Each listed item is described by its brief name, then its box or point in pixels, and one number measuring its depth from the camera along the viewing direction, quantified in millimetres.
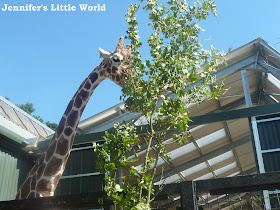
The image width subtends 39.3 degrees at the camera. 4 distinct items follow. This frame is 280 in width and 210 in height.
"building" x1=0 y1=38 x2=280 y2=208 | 9648
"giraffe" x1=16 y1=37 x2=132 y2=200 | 7316
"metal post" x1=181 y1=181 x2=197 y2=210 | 3107
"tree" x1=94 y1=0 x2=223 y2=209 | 3510
